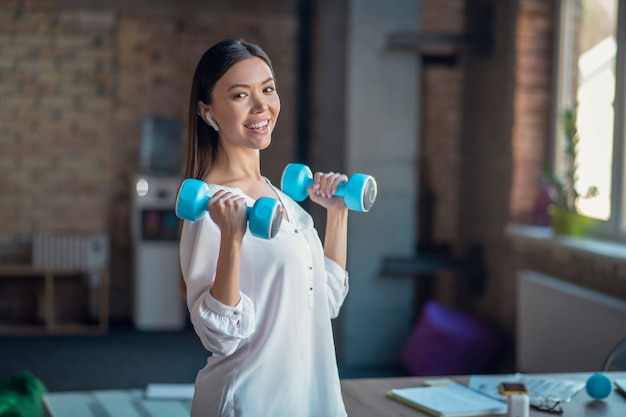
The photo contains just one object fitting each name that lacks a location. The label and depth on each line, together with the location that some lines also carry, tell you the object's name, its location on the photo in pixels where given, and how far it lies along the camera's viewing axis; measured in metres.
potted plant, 4.48
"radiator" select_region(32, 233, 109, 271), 6.97
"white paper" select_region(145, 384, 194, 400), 3.46
